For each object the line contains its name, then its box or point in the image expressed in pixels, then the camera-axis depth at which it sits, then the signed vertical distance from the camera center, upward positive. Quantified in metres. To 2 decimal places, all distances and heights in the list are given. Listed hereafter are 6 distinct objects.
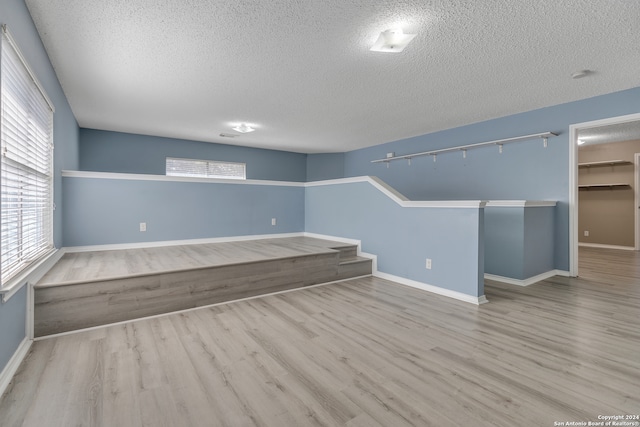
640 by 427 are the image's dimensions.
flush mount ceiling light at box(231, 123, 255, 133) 5.10 +1.46
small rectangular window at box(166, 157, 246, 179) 6.38 +0.99
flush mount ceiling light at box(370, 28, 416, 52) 2.33 +1.37
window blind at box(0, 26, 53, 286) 1.79 +0.34
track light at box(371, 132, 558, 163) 4.21 +1.14
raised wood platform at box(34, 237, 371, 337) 2.45 -0.65
